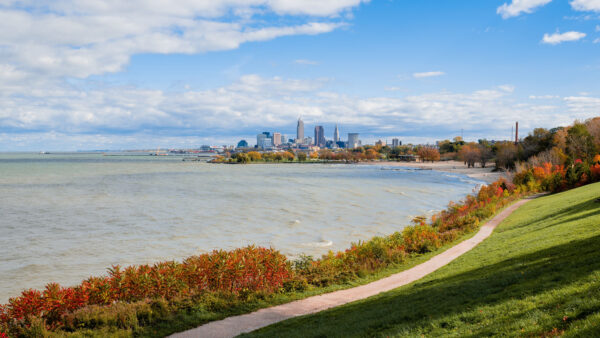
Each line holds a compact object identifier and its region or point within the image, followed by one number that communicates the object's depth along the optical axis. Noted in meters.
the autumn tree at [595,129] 60.67
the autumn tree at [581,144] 59.06
